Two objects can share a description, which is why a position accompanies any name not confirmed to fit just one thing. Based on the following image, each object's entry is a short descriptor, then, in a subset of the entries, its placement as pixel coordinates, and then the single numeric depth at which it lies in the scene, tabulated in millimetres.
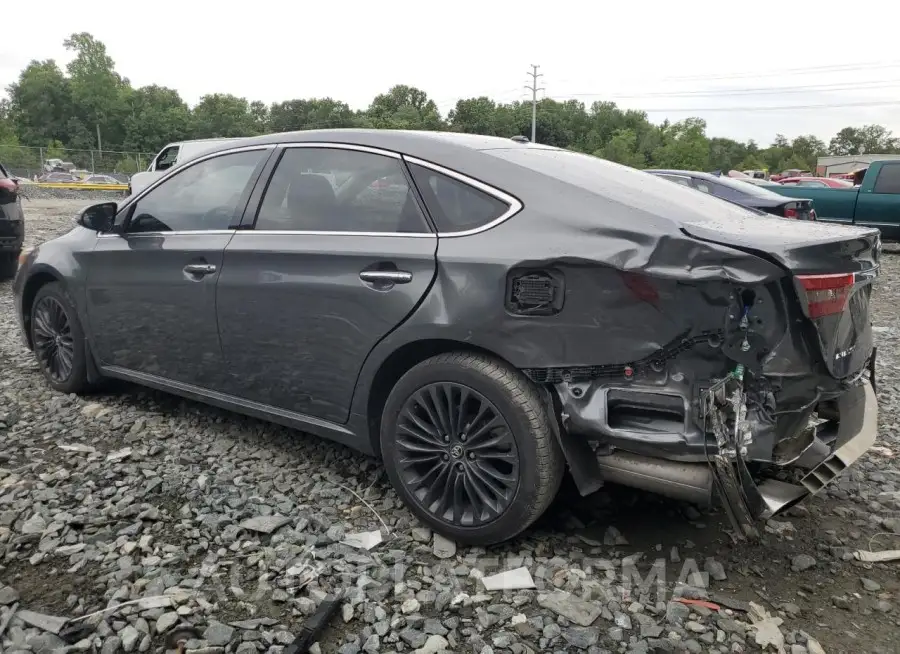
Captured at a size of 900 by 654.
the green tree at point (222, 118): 78500
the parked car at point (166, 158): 13077
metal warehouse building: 73375
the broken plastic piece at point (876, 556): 2867
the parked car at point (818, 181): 20600
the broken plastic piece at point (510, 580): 2633
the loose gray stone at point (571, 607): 2447
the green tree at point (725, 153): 102750
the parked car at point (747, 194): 9672
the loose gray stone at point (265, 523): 2980
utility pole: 74375
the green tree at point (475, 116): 91688
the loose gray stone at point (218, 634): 2307
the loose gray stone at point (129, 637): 2270
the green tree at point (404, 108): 97312
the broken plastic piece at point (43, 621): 2344
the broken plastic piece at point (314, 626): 2263
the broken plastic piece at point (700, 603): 2523
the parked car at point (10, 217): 8547
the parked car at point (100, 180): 42188
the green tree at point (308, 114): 88938
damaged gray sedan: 2375
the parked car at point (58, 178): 40938
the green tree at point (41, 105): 79188
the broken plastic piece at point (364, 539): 2902
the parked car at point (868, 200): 13008
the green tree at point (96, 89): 81062
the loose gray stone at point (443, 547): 2841
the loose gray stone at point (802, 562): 2801
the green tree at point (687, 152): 88000
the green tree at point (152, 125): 75812
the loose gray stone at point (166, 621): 2348
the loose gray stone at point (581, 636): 2322
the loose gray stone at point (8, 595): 2475
